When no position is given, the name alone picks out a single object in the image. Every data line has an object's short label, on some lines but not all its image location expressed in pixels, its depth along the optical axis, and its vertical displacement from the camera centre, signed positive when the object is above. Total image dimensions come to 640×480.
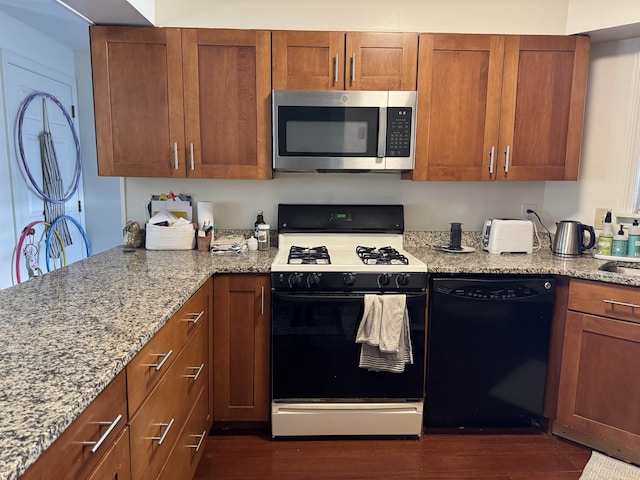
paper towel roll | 2.45 -0.16
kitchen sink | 2.18 -0.40
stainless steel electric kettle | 2.29 -0.26
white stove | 1.99 -0.79
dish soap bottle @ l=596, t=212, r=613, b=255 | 2.29 -0.25
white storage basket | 2.31 -0.29
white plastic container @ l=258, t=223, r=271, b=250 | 2.39 -0.29
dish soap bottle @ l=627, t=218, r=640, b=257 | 2.22 -0.26
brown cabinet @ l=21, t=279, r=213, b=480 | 0.82 -0.63
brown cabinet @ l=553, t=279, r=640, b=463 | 1.89 -0.84
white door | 3.20 +0.37
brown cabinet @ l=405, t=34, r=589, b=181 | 2.20 +0.46
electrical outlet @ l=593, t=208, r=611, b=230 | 2.45 -0.15
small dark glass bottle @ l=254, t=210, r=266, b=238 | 2.44 -0.20
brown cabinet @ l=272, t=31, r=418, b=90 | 2.16 +0.68
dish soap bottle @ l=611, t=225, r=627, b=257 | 2.26 -0.29
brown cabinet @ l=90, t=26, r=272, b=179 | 2.15 +0.45
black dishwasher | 2.05 -0.78
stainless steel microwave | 2.14 +0.31
